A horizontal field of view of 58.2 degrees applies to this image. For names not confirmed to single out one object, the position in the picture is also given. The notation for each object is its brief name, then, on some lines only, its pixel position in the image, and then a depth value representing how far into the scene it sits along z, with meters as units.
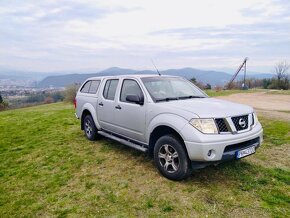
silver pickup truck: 3.99
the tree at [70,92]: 42.53
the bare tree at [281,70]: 45.56
